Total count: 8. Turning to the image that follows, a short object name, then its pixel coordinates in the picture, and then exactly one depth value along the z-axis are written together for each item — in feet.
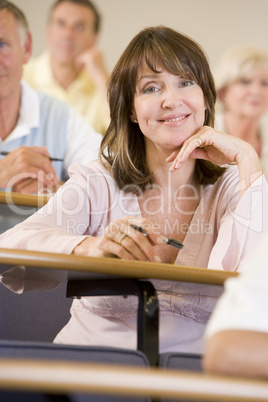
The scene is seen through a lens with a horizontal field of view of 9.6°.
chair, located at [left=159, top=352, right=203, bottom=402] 7.90
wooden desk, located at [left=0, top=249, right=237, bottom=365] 8.07
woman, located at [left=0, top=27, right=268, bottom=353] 8.90
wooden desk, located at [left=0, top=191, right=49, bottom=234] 9.54
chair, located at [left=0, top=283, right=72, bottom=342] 8.99
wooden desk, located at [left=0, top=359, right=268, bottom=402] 5.64
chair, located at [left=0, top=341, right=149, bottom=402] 7.73
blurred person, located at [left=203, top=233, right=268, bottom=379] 6.37
